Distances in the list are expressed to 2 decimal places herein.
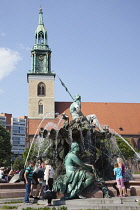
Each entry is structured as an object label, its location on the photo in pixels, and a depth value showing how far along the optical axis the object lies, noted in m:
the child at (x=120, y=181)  9.10
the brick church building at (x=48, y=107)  55.91
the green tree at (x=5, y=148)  39.16
